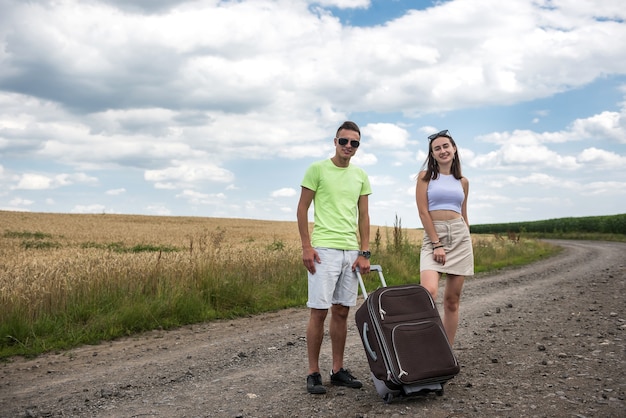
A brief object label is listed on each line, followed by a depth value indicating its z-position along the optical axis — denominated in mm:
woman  5520
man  5109
